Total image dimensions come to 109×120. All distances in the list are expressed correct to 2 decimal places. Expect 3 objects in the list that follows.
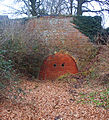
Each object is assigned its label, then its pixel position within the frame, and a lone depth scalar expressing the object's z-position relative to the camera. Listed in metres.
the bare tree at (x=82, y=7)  13.51
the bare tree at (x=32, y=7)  14.10
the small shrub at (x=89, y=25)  10.04
